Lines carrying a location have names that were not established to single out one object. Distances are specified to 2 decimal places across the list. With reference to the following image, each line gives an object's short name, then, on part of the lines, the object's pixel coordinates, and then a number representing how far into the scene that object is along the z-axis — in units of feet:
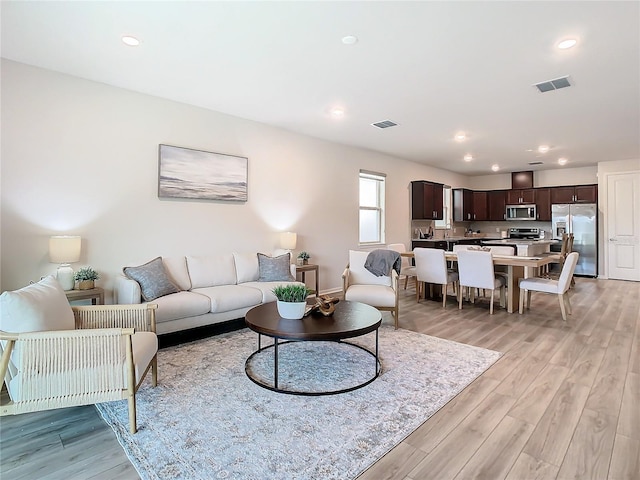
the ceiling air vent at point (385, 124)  16.62
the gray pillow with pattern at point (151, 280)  11.53
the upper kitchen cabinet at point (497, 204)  31.65
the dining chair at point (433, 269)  17.06
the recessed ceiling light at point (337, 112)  14.71
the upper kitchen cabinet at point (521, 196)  30.07
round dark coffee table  8.23
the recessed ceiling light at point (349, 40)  9.16
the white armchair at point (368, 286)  13.61
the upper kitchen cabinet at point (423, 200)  26.17
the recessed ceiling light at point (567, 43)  9.29
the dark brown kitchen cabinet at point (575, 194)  26.86
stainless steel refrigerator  26.35
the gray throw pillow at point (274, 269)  14.99
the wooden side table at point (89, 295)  10.60
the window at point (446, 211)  30.81
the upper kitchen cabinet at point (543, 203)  29.12
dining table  15.26
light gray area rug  5.95
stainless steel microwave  29.91
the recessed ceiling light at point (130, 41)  9.26
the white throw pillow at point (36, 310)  6.31
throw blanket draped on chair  14.76
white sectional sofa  11.39
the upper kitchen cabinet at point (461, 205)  31.81
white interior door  25.02
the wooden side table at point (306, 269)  17.02
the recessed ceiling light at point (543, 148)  21.31
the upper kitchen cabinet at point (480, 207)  32.45
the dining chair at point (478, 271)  15.63
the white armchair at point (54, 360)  6.14
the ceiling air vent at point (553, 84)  11.76
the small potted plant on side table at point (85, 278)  11.11
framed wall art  13.82
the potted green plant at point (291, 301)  9.28
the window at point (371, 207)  23.18
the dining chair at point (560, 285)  14.67
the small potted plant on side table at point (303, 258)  17.73
